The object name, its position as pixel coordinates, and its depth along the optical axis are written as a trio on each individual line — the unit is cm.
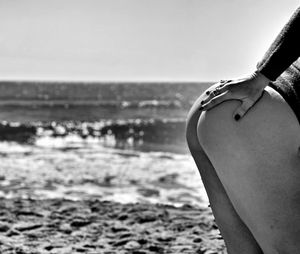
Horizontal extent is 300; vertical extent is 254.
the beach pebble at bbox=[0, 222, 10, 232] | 567
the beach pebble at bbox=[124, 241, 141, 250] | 509
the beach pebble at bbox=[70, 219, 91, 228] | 623
